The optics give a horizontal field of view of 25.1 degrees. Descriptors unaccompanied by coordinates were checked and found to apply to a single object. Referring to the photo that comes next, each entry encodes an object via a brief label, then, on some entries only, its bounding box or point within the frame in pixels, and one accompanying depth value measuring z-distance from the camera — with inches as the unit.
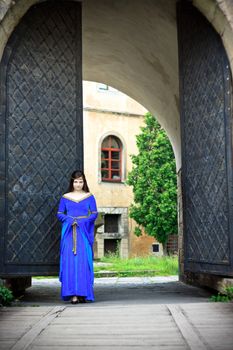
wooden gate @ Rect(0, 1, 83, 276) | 222.4
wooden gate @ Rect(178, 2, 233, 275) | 216.8
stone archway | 215.9
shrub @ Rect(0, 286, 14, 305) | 196.4
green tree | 840.9
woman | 213.2
